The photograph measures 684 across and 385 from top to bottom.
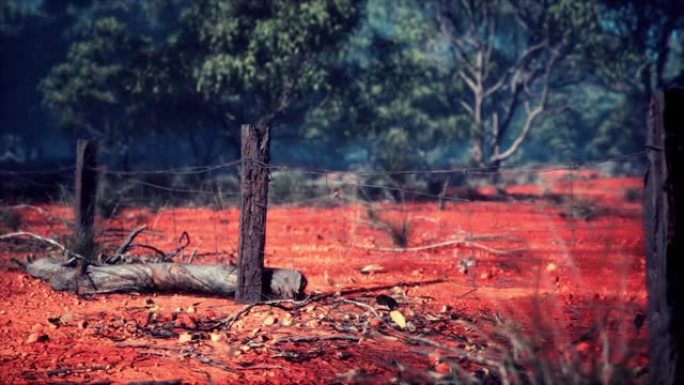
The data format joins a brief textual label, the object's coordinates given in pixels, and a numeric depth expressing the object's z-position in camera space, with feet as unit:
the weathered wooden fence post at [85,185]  22.12
